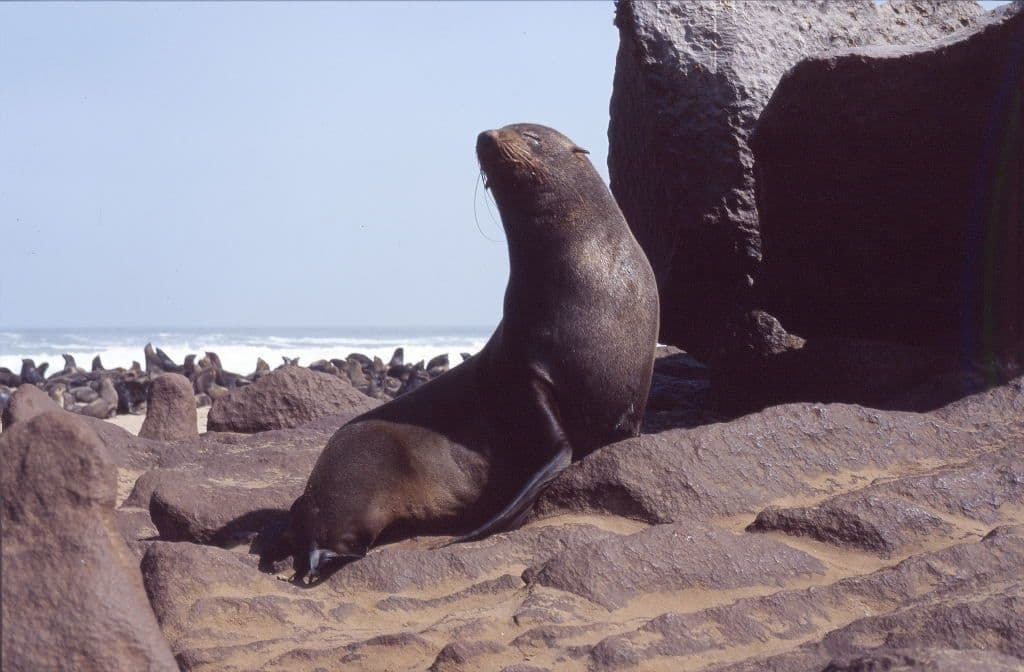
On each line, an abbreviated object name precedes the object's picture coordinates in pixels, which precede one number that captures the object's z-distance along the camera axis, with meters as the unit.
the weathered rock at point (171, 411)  8.01
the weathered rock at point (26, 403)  6.46
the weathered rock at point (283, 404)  7.76
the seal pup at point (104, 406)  13.79
